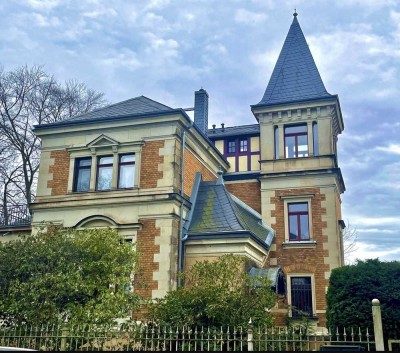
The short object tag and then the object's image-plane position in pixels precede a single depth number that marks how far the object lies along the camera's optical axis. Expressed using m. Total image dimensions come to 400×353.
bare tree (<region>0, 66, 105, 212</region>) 31.36
